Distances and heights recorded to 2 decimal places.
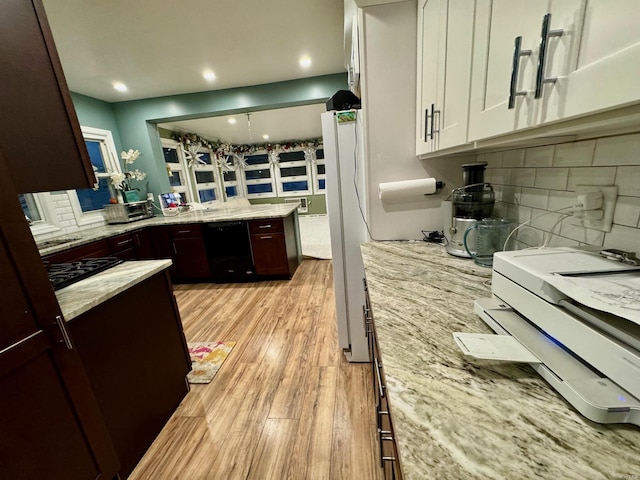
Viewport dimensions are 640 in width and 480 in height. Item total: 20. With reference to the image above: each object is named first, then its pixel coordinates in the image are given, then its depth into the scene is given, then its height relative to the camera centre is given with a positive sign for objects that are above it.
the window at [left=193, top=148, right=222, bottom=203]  6.12 +0.34
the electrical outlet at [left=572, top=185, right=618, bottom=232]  0.73 -0.15
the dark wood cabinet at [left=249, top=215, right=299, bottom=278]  3.25 -0.78
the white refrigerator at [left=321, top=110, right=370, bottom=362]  1.59 -0.25
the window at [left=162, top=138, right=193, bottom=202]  5.06 +0.50
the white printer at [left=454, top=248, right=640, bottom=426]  0.43 -0.33
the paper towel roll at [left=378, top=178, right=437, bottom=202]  1.48 -0.08
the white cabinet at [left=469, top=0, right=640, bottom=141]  0.41 +0.20
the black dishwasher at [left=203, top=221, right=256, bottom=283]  3.31 -0.81
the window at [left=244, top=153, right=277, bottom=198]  7.94 +0.29
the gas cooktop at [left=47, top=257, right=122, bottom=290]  1.21 -0.36
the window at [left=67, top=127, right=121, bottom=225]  3.26 +0.29
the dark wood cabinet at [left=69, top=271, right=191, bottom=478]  1.11 -0.82
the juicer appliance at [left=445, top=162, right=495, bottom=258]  1.21 -0.16
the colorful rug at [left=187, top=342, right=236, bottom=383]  1.87 -1.30
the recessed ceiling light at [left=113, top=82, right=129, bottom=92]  3.15 +1.37
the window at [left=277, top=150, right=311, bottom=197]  7.77 +0.27
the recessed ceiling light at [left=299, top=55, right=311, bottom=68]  2.87 +1.36
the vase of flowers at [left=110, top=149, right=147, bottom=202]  3.50 +0.26
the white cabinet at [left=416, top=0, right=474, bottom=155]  0.88 +0.40
